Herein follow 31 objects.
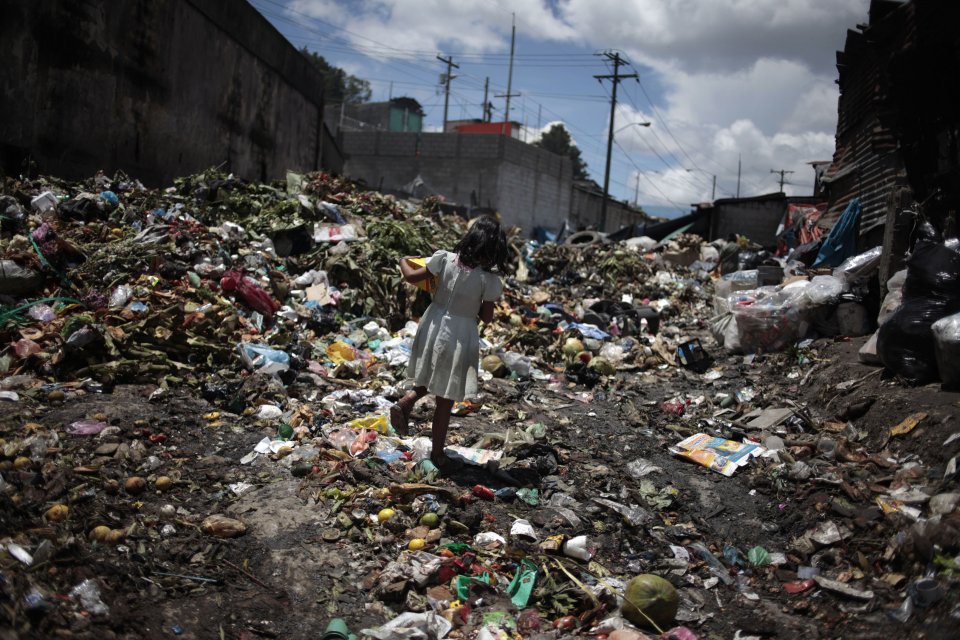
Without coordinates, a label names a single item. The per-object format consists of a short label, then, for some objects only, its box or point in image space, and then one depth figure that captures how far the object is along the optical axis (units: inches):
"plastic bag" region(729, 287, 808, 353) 246.1
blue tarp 330.6
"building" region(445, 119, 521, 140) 1295.5
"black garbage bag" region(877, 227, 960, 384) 157.5
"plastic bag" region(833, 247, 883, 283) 241.4
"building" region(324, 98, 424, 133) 1541.6
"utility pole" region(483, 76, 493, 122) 1585.9
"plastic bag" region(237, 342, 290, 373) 184.9
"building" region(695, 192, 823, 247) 666.0
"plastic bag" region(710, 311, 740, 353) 265.6
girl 130.9
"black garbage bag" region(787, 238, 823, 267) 360.5
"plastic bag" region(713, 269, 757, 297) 318.1
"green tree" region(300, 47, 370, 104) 1787.6
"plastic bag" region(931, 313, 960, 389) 141.6
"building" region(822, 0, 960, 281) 219.8
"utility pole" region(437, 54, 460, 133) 1489.9
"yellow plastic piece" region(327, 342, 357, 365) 214.5
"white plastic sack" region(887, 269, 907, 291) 195.1
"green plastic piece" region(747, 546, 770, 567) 111.1
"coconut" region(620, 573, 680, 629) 92.3
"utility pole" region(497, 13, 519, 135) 1428.4
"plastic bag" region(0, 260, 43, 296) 182.7
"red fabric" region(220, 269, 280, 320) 225.8
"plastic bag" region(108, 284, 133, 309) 190.2
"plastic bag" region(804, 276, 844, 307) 238.1
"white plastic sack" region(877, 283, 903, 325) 188.5
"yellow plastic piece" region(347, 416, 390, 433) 157.4
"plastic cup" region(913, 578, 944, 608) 85.0
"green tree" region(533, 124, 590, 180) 1936.5
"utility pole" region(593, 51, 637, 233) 1056.2
